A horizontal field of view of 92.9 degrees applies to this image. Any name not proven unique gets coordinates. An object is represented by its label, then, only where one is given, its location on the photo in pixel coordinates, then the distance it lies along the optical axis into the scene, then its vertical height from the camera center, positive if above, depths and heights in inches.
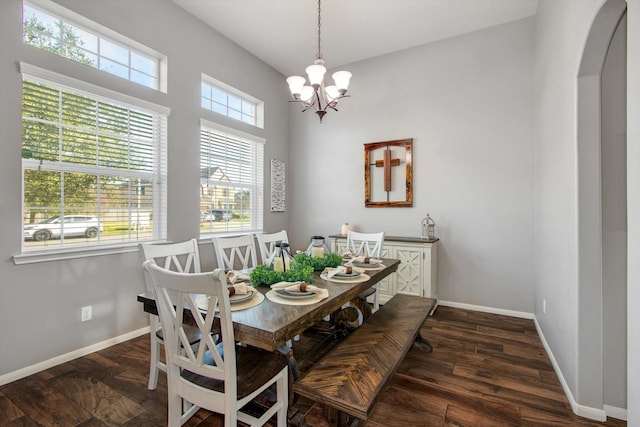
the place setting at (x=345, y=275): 82.6 -17.3
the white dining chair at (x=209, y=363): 49.6 -28.2
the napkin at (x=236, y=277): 78.2 -16.9
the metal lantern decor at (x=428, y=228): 151.2 -7.2
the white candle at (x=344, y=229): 167.8 -8.5
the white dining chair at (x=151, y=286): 76.0 -17.1
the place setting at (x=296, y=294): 64.6 -17.8
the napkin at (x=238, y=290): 65.9 -16.7
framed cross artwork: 159.3 +21.7
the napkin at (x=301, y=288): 68.1 -17.0
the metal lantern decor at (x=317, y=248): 99.9 -11.5
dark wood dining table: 50.8 -19.0
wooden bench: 53.1 -31.6
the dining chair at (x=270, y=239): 114.8 -10.4
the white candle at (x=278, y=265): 82.5 -13.9
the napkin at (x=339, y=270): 85.9 -16.6
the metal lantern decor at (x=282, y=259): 82.7 -12.4
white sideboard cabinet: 139.3 -25.2
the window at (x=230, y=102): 147.7 +59.6
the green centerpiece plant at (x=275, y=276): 77.4 -16.0
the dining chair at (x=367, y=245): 122.8 -13.2
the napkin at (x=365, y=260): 101.9 -15.9
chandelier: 100.9 +44.6
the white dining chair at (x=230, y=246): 100.9 -11.0
